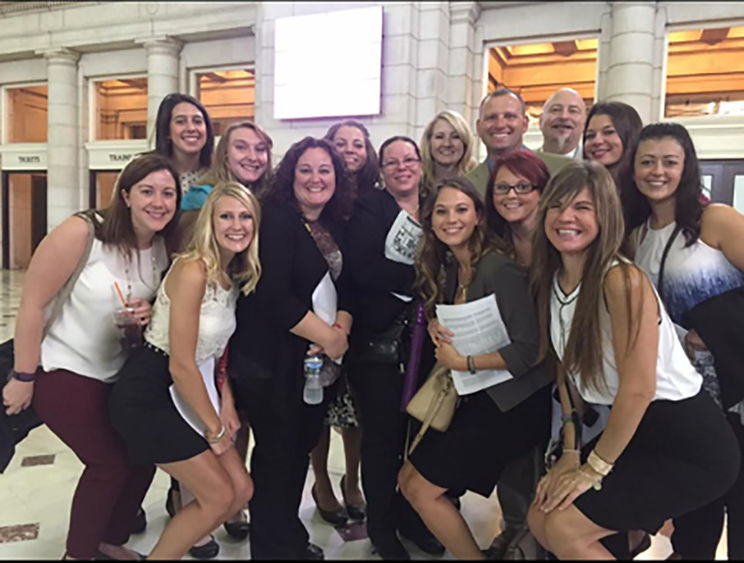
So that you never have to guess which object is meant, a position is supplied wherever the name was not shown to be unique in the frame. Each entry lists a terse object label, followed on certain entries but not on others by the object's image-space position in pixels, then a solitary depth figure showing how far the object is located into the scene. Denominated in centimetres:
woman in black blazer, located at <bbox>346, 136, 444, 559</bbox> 243
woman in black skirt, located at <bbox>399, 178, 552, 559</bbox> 206
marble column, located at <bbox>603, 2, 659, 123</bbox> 864
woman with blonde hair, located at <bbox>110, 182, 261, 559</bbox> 201
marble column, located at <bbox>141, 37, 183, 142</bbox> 1126
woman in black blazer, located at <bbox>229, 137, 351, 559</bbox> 223
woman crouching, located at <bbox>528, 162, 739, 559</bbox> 169
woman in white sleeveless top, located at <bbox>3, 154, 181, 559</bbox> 208
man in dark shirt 301
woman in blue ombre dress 206
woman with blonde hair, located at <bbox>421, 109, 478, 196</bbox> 296
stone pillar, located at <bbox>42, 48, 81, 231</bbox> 885
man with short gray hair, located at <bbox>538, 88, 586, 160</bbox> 321
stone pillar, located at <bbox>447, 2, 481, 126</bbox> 954
